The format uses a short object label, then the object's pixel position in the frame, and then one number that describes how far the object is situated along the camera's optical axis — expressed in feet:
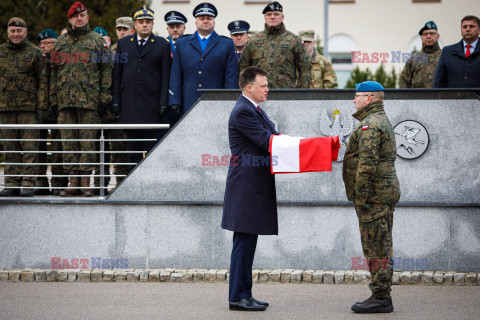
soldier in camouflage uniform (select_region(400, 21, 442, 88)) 38.99
